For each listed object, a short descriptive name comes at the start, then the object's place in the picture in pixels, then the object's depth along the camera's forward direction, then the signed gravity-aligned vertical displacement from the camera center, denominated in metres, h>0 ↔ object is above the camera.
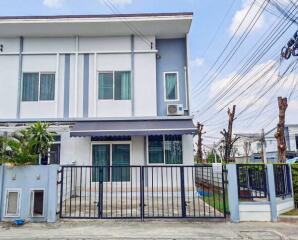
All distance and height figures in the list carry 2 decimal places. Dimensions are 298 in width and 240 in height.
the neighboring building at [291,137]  34.80 +2.30
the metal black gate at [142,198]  7.97 -1.95
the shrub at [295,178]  9.48 -1.07
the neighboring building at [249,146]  42.83 +1.86
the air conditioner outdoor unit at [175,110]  13.00 +2.48
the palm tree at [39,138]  9.01 +0.69
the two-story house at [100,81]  12.84 +4.34
